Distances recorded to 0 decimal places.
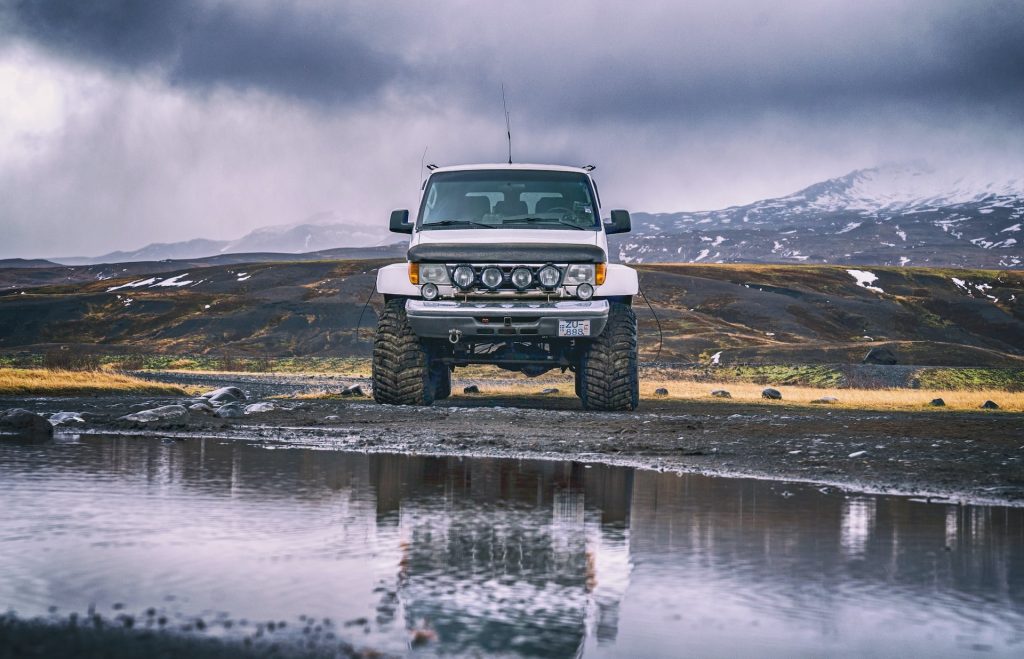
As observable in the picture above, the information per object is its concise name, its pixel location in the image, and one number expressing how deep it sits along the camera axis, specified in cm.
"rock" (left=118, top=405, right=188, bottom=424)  1629
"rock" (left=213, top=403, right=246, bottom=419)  1783
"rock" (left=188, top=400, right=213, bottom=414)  1815
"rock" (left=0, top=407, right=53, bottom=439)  1483
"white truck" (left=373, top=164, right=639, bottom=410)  1670
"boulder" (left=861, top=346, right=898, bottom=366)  4834
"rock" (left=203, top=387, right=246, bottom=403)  2519
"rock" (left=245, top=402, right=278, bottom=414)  1872
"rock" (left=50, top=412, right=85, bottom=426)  1641
